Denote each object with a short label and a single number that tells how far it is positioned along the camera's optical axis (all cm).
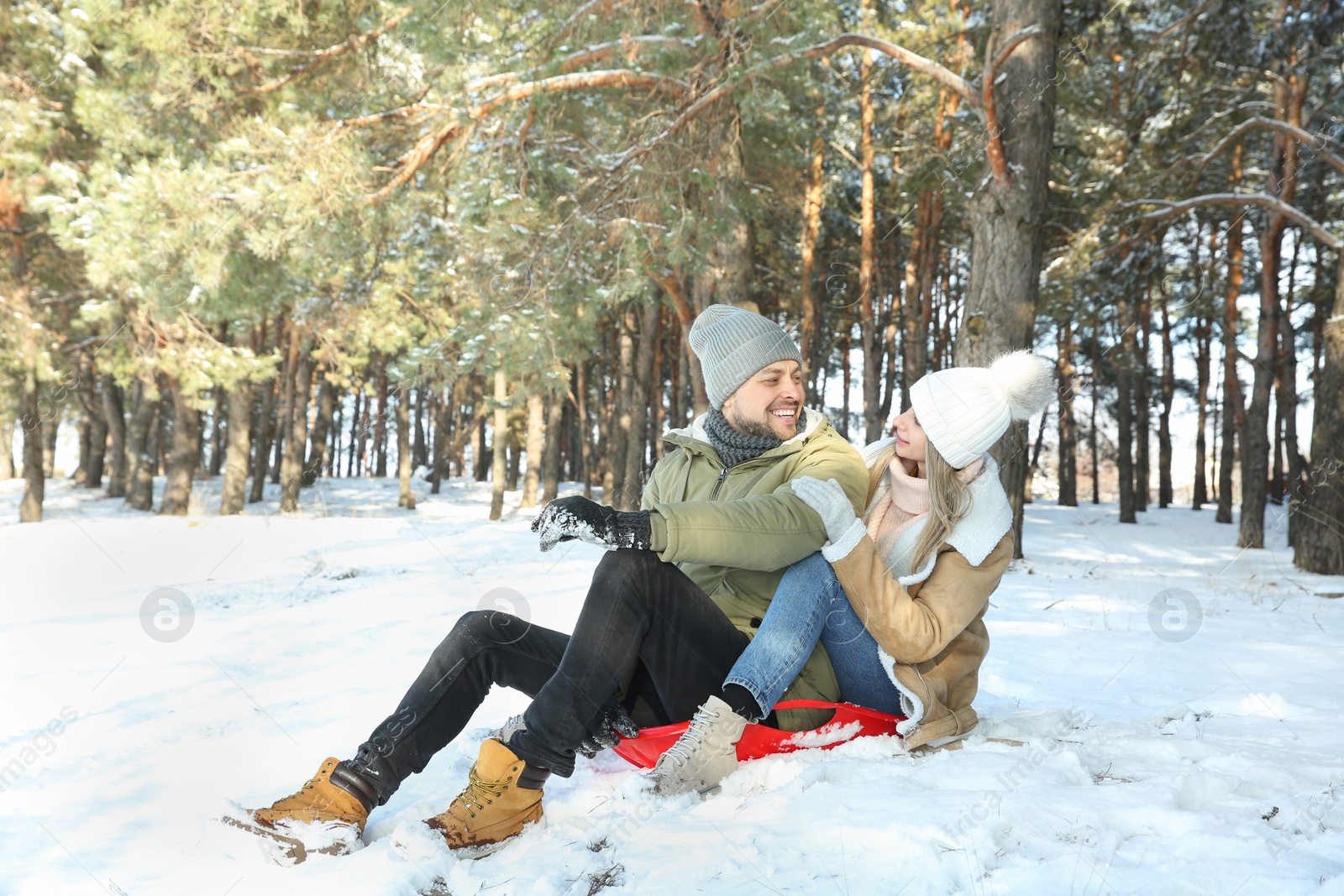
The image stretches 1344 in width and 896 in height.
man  220
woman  236
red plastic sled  249
